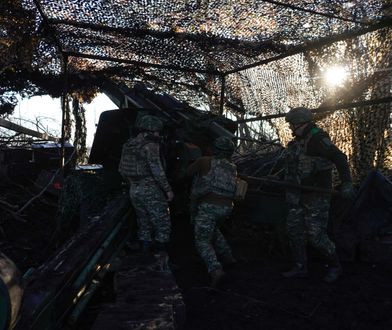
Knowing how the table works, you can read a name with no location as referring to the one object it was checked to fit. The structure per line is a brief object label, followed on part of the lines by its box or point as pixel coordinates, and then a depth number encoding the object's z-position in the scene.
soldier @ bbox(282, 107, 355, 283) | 4.76
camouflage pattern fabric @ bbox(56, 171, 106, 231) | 6.84
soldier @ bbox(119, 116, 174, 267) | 5.57
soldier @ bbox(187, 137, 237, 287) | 5.07
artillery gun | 2.96
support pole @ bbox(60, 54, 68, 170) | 7.35
